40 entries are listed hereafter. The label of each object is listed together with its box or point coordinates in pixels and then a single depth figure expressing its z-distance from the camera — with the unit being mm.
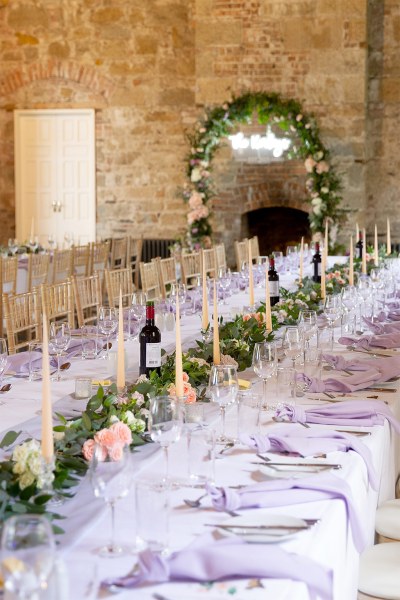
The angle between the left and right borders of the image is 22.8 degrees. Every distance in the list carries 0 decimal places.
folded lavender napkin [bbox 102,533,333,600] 1958
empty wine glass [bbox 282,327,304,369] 4137
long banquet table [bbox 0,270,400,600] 1933
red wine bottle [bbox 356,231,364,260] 9070
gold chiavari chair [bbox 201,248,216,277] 9984
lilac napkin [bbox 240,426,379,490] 2875
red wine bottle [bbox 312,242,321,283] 7407
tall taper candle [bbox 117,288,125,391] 3125
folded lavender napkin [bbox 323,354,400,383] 4078
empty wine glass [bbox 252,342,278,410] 3523
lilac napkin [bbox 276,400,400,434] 3232
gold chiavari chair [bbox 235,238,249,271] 10323
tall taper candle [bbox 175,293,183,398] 3022
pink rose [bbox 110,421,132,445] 2375
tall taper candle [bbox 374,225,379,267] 8192
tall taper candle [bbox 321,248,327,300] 6137
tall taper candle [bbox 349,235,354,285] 6449
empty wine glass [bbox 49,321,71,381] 4152
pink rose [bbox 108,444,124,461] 2121
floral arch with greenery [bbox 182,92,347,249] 12766
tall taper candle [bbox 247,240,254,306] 5664
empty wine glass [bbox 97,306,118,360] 4625
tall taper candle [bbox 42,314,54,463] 2293
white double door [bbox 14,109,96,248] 14062
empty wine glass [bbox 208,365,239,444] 3053
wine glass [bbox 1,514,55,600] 1584
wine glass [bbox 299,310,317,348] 4504
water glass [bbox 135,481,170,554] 2086
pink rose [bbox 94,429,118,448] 2242
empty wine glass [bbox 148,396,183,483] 2518
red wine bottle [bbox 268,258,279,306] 6141
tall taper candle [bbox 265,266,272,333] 4602
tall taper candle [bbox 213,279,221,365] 3654
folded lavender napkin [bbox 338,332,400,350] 4809
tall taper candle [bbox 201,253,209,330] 4546
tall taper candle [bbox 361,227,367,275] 7672
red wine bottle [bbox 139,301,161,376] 3762
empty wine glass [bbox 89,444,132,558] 2064
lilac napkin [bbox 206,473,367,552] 2400
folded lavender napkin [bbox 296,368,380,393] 3764
